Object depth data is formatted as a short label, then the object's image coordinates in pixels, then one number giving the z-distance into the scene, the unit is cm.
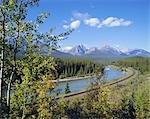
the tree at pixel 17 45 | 548
